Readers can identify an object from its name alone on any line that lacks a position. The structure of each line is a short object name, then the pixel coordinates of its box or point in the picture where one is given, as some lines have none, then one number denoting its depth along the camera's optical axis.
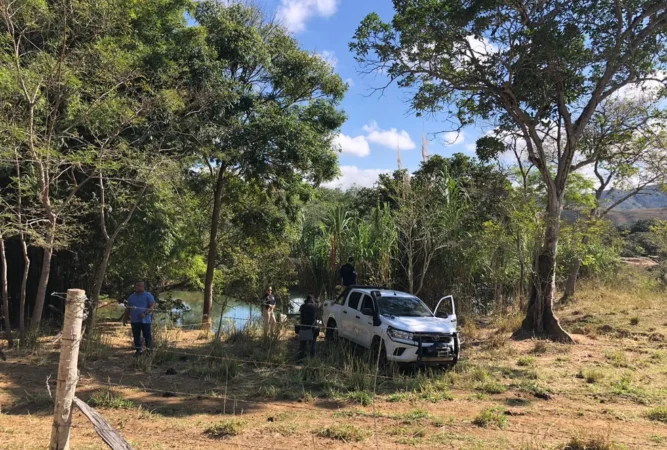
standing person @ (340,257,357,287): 15.62
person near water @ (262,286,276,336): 12.59
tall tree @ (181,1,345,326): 14.14
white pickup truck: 9.72
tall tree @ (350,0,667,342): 12.15
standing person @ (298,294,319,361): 10.77
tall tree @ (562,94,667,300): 14.74
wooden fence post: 4.43
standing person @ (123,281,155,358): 10.91
